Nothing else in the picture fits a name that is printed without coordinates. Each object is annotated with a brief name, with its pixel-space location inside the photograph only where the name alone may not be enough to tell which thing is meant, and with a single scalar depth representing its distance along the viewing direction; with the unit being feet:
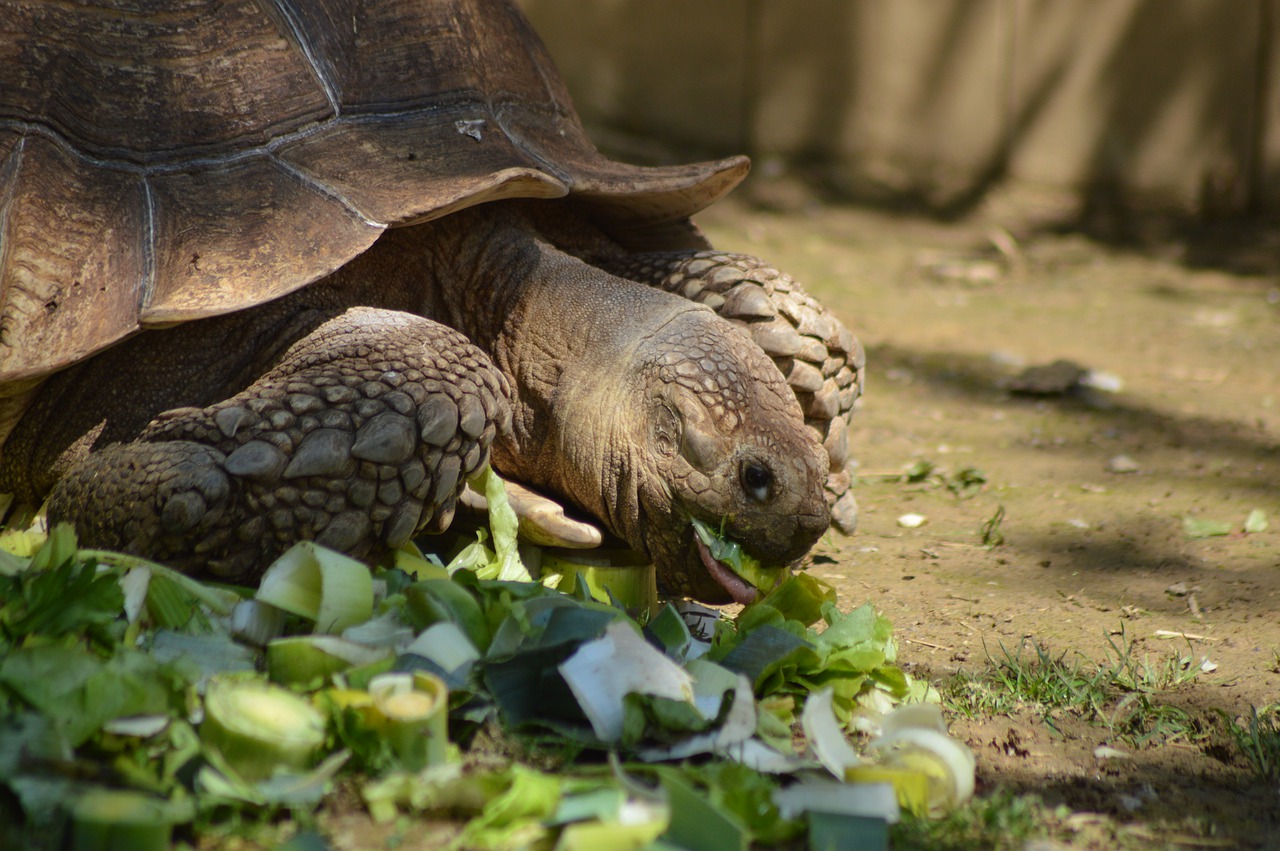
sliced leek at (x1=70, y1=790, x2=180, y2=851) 18.65
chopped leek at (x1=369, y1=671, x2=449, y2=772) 18.84
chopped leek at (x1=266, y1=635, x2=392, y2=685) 18.97
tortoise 19.28
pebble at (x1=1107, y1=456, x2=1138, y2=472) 20.52
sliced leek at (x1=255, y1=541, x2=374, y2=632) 19.08
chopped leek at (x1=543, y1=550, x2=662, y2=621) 19.52
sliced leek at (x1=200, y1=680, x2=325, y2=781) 18.81
